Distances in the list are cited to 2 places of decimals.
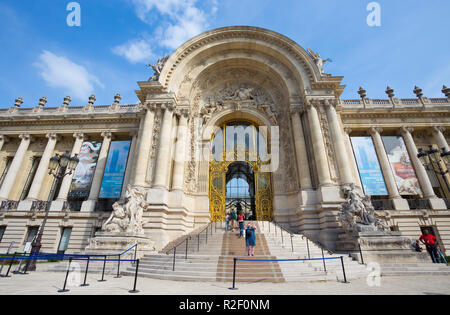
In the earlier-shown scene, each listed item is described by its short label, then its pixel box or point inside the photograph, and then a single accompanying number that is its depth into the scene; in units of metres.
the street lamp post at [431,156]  8.45
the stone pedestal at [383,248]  8.47
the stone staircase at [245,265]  6.44
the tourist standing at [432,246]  8.70
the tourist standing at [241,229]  10.81
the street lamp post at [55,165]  8.32
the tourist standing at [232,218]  12.45
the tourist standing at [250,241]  8.12
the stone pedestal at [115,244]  9.30
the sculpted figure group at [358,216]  9.89
